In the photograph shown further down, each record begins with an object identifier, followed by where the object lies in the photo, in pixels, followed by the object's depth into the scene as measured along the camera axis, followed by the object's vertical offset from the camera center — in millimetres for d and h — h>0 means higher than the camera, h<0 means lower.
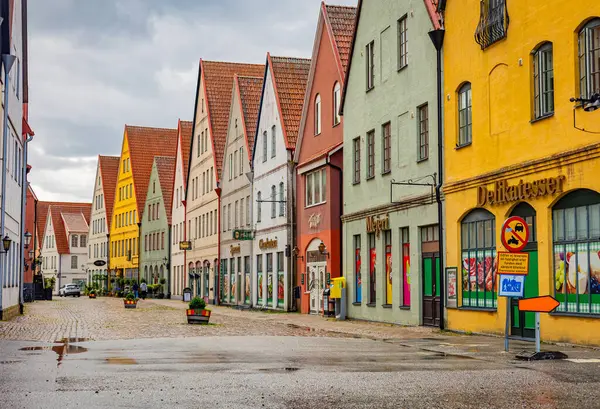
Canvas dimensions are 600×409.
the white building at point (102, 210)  103312 +7265
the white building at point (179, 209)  72812 +5236
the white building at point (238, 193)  51562 +4679
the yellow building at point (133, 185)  90125 +8705
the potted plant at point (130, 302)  47781 -1303
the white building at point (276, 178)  43156 +4647
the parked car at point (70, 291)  92000 -1429
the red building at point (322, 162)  36781 +4480
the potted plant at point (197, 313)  29609 -1155
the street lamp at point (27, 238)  50625 +2110
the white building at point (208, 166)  60469 +7273
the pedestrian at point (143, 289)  72044 -998
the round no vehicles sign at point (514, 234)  16844 +706
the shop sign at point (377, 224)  30156 +1638
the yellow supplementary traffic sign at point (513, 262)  16906 +213
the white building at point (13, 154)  31531 +4593
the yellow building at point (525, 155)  18641 +2603
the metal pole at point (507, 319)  17188 -805
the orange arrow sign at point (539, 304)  15930 -499
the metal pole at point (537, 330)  16078 -949
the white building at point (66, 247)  120375 +3670
